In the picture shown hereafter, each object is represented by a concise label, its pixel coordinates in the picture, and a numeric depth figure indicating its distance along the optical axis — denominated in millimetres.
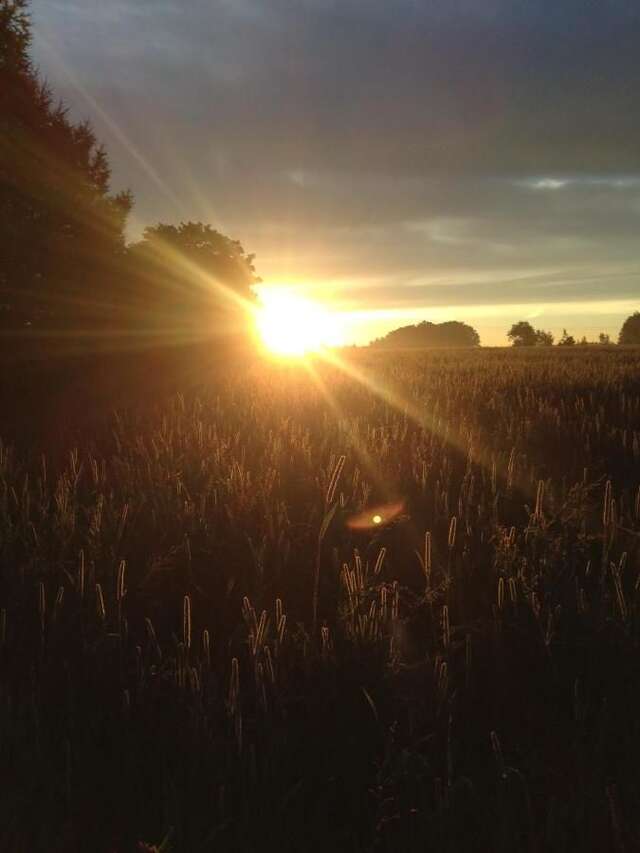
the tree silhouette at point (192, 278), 17094
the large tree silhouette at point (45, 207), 11820
